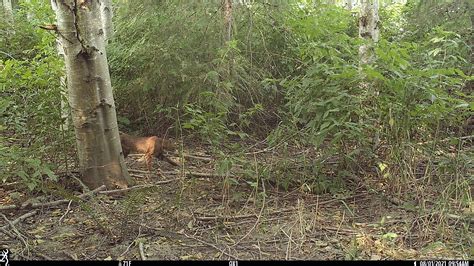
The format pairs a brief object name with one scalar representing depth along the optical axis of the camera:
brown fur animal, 5.66
